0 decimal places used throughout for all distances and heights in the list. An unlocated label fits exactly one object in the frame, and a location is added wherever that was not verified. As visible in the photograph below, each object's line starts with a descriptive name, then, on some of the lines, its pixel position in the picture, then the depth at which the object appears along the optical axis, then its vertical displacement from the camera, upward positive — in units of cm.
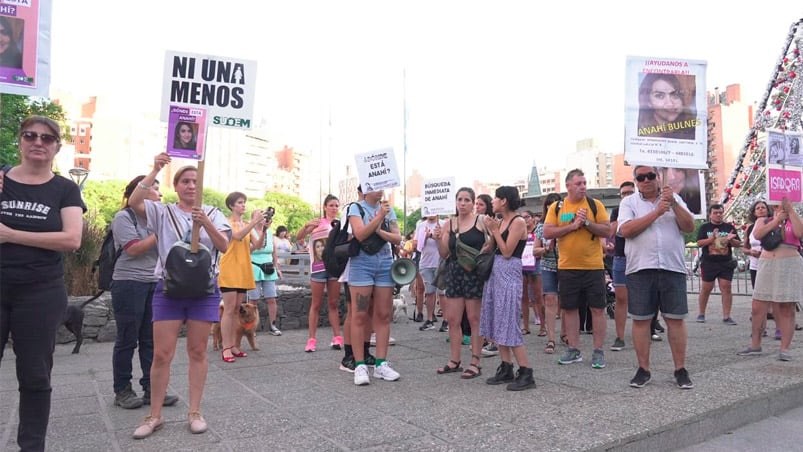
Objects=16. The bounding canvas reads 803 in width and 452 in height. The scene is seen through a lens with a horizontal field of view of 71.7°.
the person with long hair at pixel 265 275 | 778 -55
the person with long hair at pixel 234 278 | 639 -50
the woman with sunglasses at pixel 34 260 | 286 -17
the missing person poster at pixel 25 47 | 349 +115
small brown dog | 666 -108
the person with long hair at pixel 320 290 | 695 -66
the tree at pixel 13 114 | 2367 +493
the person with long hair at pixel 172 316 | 364 -55
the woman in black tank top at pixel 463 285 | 550 -40
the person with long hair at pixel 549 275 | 667 -37
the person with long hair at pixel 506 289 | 491 -40
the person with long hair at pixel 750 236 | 724 +29
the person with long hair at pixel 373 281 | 518 -39
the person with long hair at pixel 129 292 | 425 -47
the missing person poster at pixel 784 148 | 630 +124
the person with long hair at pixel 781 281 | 612 -27
